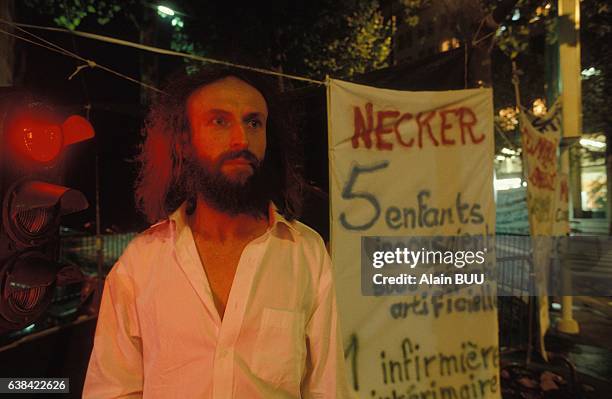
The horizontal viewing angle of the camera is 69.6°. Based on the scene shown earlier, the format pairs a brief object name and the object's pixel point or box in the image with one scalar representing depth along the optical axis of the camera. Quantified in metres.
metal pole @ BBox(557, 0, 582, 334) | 3.86
